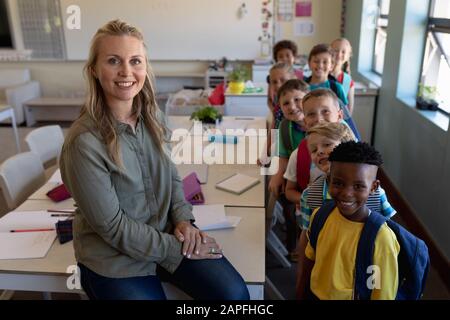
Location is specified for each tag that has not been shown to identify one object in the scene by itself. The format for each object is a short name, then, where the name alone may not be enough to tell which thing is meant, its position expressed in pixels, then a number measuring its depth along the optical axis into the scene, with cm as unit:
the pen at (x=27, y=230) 163
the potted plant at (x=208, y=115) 303
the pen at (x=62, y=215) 175
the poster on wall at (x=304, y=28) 564
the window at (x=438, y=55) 286
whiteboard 567
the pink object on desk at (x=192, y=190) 186
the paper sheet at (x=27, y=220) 167
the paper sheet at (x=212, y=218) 164
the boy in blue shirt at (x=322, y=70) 294
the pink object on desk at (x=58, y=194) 188
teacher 131
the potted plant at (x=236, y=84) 385
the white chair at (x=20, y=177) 197
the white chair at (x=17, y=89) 559
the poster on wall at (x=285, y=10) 558
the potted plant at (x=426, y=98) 289
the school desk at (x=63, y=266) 138
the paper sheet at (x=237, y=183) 197
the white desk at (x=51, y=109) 576
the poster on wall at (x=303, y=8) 555
